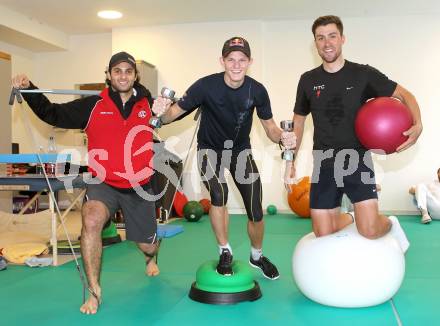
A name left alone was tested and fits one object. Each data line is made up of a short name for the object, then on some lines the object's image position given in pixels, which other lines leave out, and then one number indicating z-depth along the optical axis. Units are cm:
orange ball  736
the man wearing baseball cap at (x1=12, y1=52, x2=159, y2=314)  352
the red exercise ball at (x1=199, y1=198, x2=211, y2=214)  802
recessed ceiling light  766
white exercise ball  314
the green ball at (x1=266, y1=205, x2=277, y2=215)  816
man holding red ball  329
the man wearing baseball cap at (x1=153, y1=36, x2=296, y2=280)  345
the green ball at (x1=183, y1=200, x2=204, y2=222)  741
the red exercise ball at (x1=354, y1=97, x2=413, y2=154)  300
